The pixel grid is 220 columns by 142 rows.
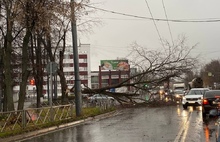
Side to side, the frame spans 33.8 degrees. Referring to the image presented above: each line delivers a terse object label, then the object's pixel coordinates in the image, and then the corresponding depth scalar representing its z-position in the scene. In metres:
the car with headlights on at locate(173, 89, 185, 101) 43.03
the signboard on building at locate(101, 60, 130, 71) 94.19
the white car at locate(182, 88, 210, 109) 31.53
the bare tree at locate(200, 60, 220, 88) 109.07
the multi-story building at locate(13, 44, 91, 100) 120.81
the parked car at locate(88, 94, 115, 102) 31.58
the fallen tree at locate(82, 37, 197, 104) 30.72
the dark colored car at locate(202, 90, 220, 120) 19.81
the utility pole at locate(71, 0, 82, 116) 20.78
